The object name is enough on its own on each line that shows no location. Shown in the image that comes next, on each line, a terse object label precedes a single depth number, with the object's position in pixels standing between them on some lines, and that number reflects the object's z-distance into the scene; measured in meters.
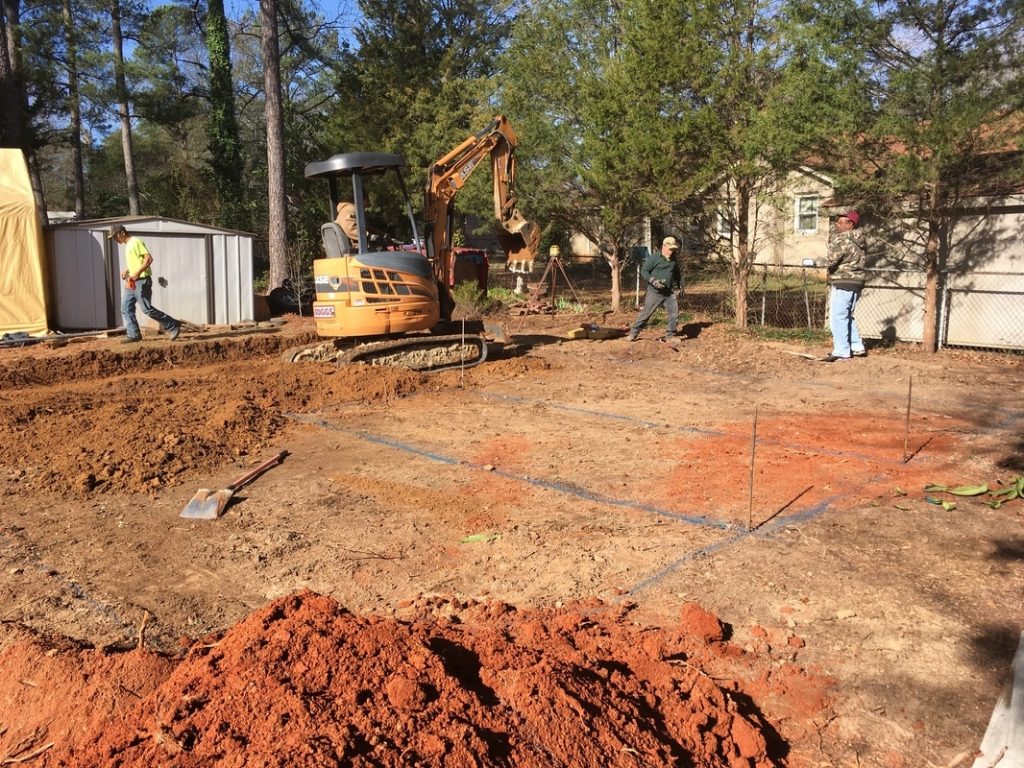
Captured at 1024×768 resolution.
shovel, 6.12
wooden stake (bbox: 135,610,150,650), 4.20
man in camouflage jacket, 12.38
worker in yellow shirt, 13.34
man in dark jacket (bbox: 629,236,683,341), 14.12
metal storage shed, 16.17
